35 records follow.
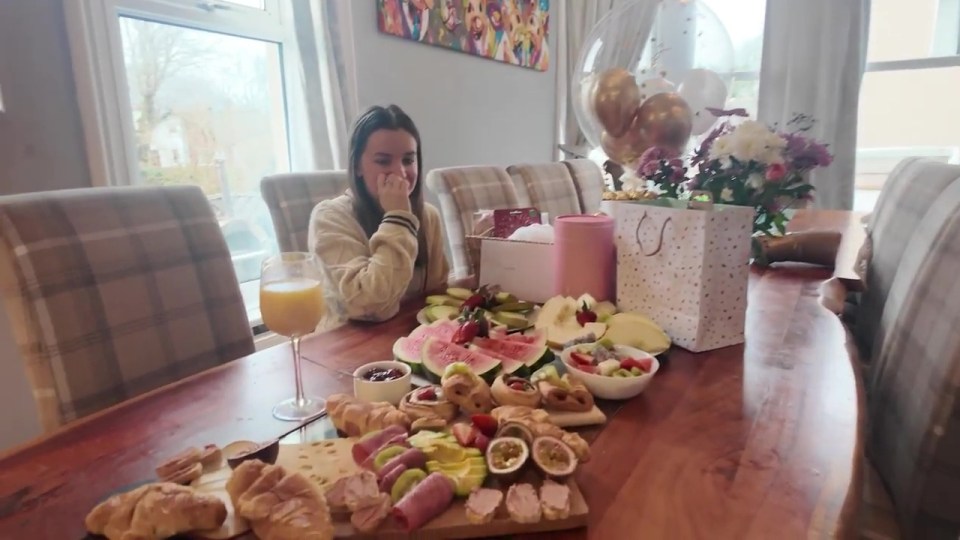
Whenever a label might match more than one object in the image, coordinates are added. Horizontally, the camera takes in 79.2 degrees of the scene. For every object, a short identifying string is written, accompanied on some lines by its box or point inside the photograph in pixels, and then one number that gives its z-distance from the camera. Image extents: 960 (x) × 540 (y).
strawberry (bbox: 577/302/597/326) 0.96
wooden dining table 0.53
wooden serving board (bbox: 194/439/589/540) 0.50
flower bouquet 0.93
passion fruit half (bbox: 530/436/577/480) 0.55
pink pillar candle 1.03
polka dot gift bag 0.88
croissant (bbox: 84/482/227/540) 0.48
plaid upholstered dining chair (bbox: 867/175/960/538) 0.87
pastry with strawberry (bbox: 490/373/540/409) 0.69
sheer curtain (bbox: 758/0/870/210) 3.55
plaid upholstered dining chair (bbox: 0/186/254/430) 0.86
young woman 1.15
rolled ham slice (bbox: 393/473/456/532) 0.50
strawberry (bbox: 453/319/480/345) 0.91
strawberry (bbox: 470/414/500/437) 0.62
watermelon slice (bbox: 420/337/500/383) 0.81
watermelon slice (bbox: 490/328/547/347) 0.89
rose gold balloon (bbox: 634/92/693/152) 1.51
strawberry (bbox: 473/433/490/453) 0.59
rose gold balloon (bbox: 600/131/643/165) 1.62
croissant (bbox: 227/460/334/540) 0.48
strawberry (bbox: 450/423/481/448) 0.59
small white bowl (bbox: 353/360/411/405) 0.73
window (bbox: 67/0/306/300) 1.75
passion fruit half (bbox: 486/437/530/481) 0.55
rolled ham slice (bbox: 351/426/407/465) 0.59
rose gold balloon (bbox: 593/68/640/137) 1.63
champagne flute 0.81
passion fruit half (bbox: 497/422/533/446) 0.59
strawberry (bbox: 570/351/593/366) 0.80
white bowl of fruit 0.75
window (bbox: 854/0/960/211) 3.62
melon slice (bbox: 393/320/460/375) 0.86
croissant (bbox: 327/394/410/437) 0.64
